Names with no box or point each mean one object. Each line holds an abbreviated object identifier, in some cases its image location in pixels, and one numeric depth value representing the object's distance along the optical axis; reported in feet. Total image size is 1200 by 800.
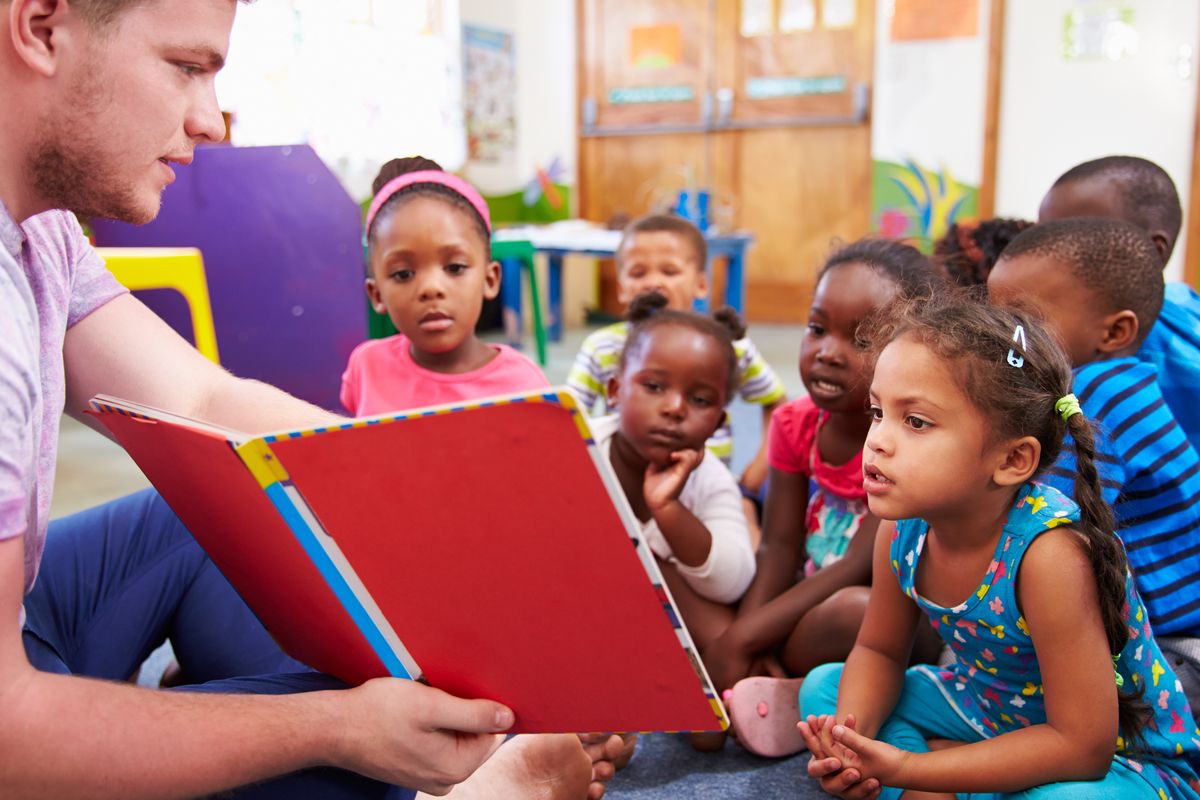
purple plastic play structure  8.27
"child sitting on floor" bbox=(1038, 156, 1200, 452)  5.34
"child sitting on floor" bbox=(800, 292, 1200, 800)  2.93
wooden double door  17.63
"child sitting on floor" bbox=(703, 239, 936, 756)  4.23
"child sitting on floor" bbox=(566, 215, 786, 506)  6.66
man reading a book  2.00
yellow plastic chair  6.73
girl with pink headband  5.35
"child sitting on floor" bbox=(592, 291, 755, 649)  4.69
